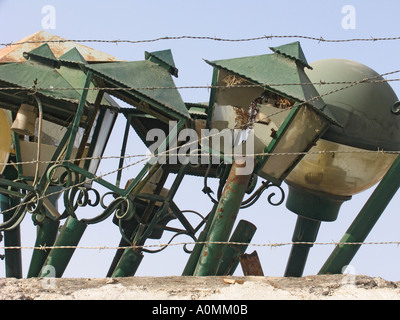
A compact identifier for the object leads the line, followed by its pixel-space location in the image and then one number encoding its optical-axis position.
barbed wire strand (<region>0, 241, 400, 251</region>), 9.89
